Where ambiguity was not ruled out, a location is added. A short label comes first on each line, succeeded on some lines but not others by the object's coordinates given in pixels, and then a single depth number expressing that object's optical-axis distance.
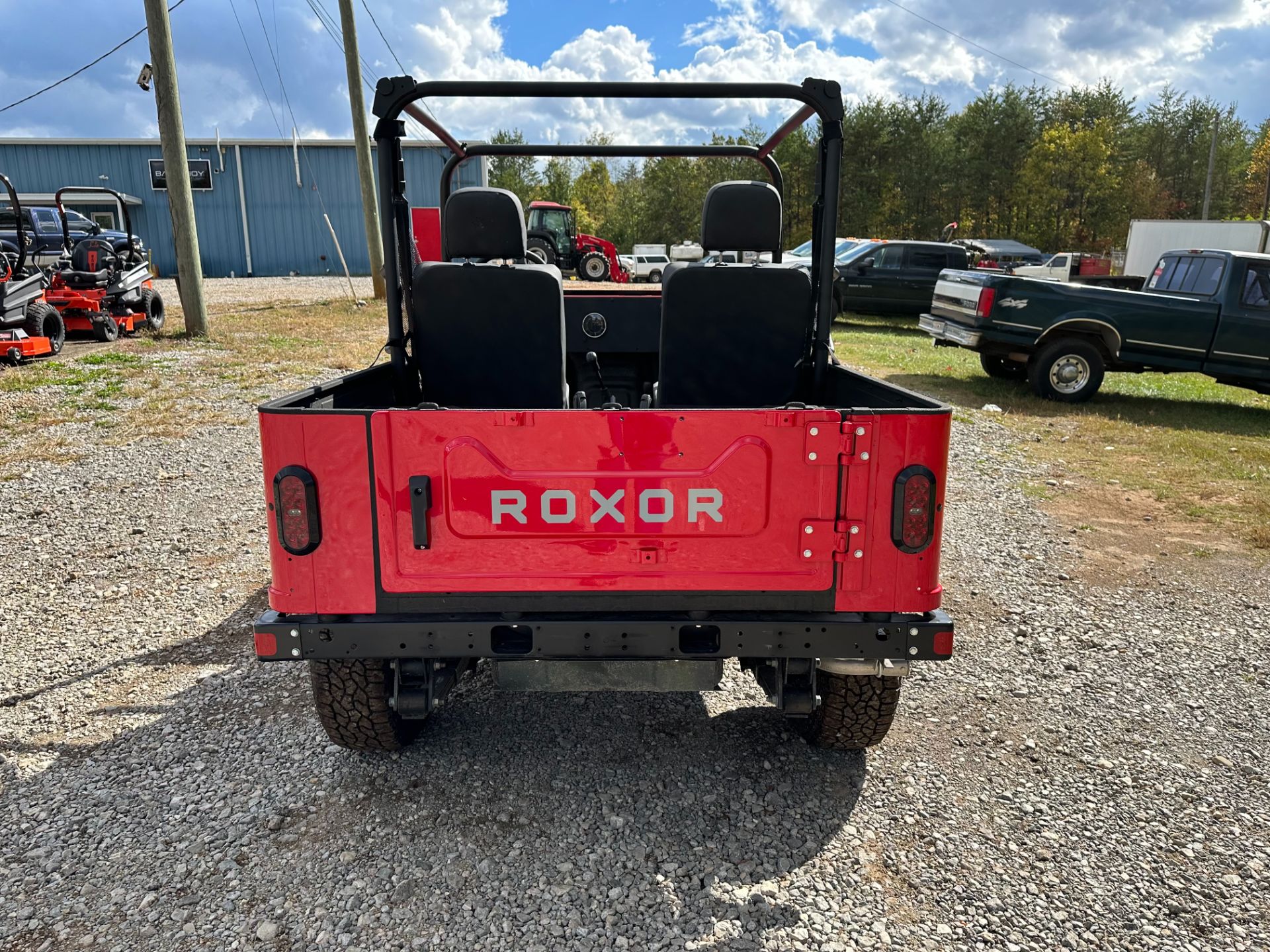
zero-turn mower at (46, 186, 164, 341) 14.00
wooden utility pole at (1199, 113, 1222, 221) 45.03
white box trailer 25.22
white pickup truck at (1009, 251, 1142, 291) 25.77
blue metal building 38.56
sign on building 38.31
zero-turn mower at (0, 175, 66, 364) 11.66
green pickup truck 10.32
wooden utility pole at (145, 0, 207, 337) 13.28
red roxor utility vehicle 2.65
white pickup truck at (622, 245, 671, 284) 33.31
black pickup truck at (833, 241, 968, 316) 18.41
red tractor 27.42
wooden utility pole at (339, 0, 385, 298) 19.59
